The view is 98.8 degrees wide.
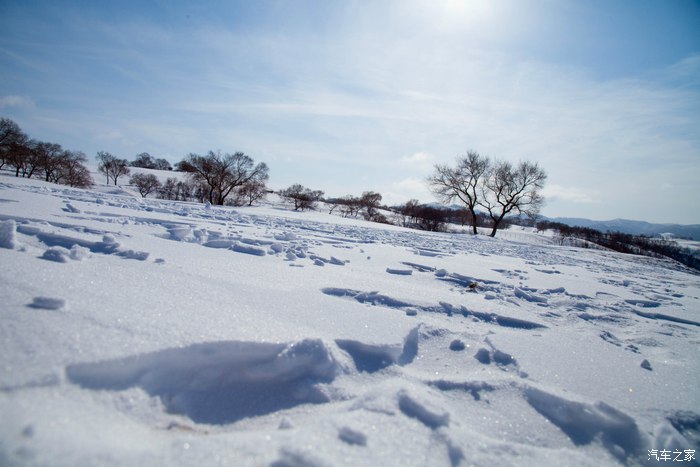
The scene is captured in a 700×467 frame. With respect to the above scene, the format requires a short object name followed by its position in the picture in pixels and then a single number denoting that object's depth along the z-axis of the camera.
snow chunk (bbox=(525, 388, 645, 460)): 1.04
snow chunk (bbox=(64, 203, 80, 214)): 4.13
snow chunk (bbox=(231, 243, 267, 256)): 3.08
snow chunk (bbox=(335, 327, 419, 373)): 1.28
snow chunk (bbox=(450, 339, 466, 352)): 1.52
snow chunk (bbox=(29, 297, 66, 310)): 1.12
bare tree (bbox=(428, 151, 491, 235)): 21.86
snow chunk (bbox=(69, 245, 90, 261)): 1.83
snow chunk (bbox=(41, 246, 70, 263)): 1.72
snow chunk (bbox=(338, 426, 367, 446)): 0.84
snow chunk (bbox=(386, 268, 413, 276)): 3.18
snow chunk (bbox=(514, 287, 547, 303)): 2.68
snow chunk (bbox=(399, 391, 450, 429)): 0.97
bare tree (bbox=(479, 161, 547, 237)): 21.05
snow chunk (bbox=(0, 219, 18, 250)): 1.80
